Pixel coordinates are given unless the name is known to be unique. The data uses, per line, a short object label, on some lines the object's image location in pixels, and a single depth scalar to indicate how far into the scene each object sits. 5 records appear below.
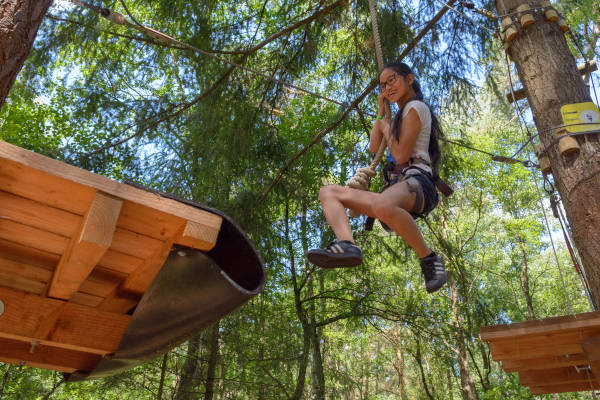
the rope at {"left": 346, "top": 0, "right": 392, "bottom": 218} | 2.32
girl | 2.14
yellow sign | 2.99
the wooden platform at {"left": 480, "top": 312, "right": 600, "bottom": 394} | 2.46
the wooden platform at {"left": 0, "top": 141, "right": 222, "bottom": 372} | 1.24
